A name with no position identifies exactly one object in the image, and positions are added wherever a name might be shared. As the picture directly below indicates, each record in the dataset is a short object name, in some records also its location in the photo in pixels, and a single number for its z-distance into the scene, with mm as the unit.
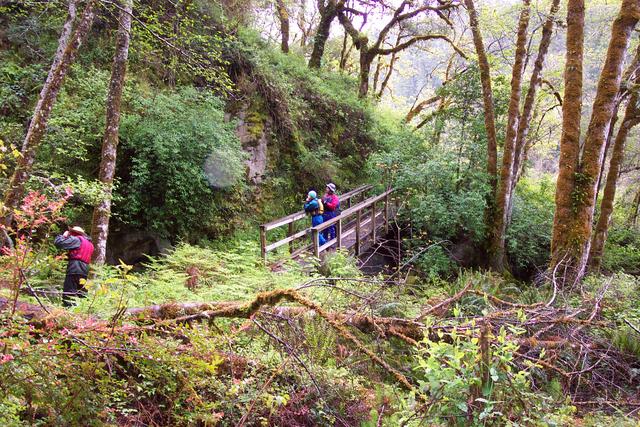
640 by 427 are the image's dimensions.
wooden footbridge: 9312
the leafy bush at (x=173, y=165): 9680
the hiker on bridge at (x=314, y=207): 10492
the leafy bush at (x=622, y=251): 14637
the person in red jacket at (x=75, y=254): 6475
